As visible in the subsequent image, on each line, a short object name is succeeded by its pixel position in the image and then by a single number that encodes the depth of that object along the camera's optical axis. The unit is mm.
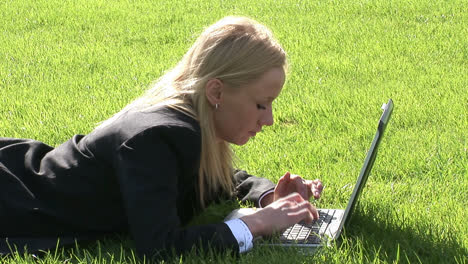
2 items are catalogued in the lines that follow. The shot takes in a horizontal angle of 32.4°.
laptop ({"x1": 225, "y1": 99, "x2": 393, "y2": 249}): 3318
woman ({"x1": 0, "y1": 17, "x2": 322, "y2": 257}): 3328
